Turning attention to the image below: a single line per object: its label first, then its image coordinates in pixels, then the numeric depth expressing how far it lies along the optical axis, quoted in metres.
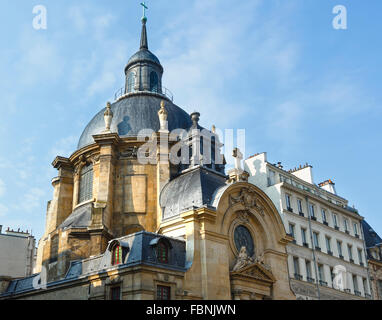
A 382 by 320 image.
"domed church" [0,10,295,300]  25.27
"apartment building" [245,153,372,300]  36.84
